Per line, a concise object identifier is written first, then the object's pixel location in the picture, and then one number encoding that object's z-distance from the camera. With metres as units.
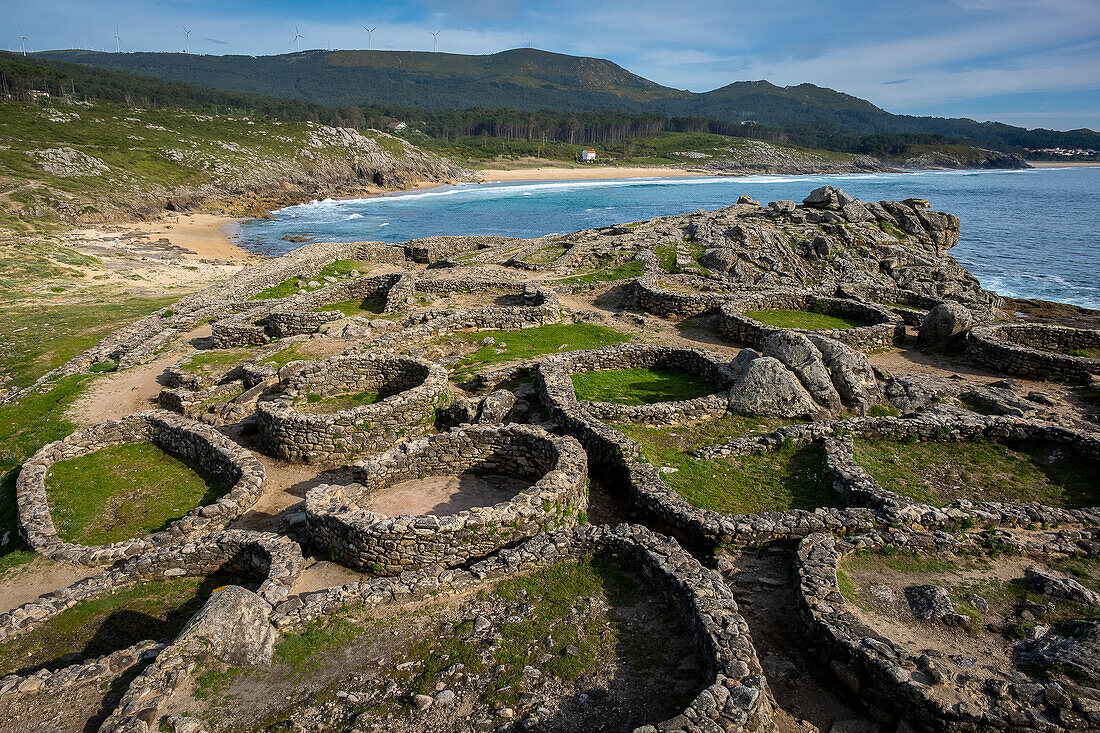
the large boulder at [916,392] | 16.89
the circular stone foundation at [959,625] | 7.27
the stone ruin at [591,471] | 7.96
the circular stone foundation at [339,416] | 14.99
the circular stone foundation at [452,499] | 10.58
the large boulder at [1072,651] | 7.61
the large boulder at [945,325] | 21.80
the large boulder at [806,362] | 16.42
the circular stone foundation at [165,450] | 11.62
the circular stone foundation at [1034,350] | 18.88
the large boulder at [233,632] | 8.38
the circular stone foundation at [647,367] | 15.67
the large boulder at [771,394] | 15.96
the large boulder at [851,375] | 16.69
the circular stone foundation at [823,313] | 21.92
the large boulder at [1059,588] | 9.11
